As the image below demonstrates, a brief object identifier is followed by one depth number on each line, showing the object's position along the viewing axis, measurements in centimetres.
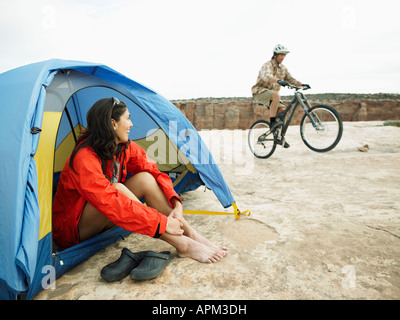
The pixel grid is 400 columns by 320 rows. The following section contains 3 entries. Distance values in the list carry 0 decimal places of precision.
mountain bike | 404
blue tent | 141
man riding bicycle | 440
